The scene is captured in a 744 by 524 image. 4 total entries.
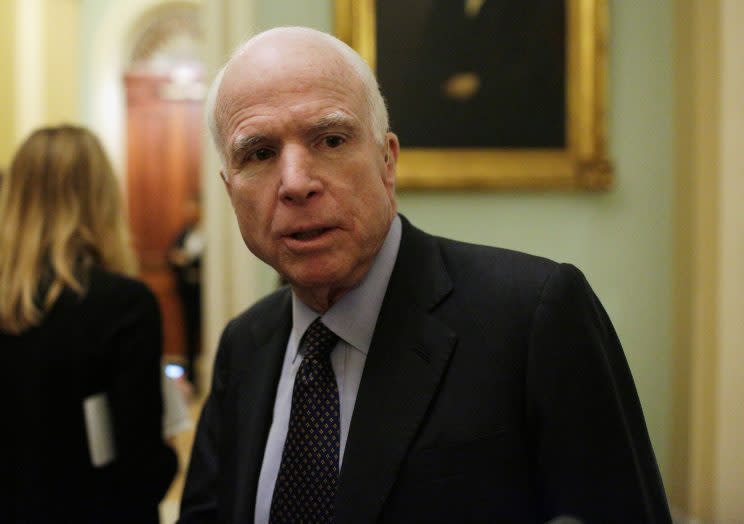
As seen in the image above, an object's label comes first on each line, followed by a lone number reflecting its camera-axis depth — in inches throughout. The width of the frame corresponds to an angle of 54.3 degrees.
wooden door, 316.2
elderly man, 40.4
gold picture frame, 106.3
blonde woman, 75.4
